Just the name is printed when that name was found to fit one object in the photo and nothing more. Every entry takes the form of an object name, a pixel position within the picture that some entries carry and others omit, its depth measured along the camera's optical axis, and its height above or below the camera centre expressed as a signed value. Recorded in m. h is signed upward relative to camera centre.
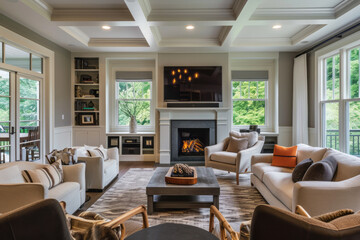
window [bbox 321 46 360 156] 3.93 +0.30
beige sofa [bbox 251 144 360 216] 2.00 -0.67
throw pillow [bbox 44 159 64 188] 2.56 -0.59
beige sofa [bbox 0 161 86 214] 2.05 -0.67
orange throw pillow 3.33 -0.55
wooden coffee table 2.60 -0.83
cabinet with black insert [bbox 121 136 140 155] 5.82 -0.64
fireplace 5.62 -0.47
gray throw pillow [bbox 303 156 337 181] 2.26 -0.52
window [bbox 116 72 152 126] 6.11 +0.47
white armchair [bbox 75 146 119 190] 3.46 -0.77
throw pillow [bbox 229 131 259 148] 4.38 -0.33
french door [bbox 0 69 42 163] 3.67 +0.05
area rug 2.59 -1.08
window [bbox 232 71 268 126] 5.99 +0.43
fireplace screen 5.79 -0.55
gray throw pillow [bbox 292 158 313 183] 2.53 -0.56
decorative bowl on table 2.71 -0.68
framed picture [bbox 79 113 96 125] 5.78 +0.01
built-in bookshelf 5.73 +0.68
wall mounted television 5.55 +0.83
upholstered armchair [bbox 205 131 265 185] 3.90 -0.63
